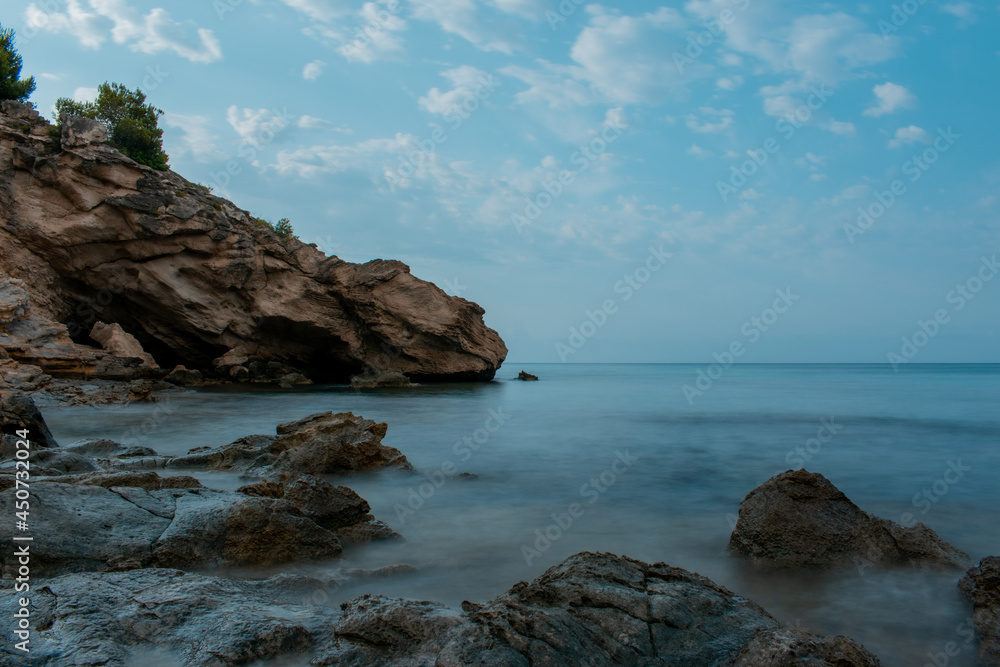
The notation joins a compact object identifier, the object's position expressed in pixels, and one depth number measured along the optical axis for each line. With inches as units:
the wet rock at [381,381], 1123.9
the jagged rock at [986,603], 121.8
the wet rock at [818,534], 174.4
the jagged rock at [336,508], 187.6
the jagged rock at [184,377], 933.8
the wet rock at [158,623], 93.0
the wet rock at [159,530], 132.0
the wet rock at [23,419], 287.9
